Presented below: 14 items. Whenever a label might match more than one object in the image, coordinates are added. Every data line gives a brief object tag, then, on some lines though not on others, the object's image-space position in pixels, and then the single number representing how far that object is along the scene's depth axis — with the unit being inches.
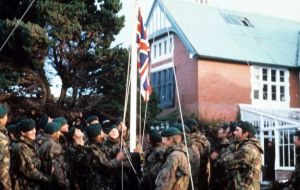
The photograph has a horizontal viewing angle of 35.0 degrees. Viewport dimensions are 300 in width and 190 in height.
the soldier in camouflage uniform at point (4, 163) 233.1
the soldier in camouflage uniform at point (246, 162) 265.9
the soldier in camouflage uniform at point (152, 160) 266.4
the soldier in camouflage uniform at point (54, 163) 254.5
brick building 900.0
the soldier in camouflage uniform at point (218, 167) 304.7
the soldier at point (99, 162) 269.3
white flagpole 335.0
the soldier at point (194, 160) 281.4
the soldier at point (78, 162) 271.1
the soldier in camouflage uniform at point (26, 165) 247.8
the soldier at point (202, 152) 315.6
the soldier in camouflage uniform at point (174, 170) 235.0
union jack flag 376.8
